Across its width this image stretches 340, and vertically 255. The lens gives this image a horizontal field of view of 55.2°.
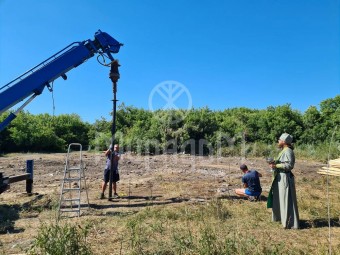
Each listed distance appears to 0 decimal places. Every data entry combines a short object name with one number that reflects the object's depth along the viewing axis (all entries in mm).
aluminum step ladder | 7754
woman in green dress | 6454
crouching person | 8992
